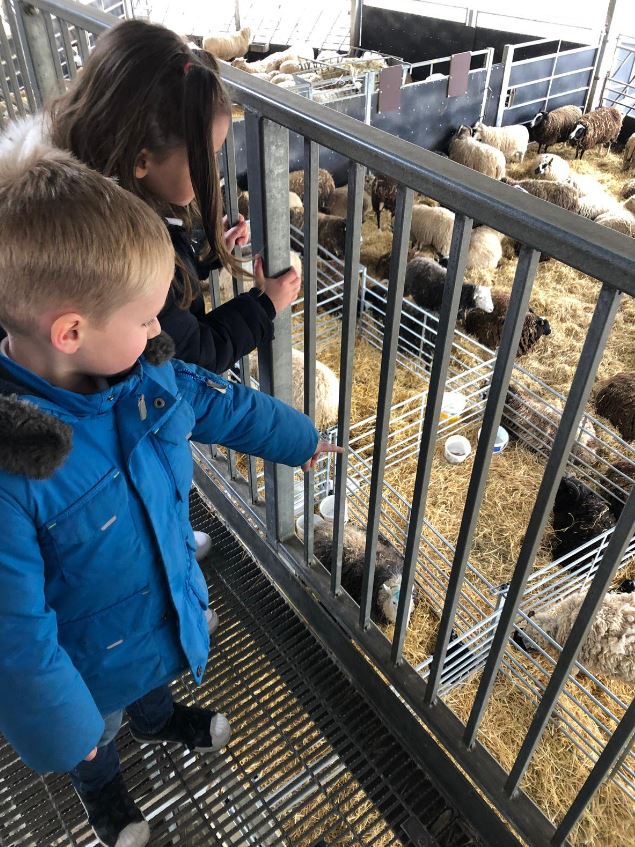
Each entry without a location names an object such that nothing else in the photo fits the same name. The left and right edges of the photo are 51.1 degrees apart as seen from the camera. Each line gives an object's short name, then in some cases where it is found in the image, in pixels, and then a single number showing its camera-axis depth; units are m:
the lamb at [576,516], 2.79
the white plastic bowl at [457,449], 3.41
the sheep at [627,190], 6.32
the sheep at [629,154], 7.06
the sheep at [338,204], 6.12
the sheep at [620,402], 3.50
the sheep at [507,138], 7.14
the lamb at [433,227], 5.29
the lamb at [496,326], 4.07
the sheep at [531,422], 3.36
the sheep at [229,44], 9.55
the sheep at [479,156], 6.76
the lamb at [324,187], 5.96
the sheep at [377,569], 2.46
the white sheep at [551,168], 6.58
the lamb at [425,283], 4.43
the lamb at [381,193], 5.85
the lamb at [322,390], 3.31
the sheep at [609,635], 2.21
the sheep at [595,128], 7.25
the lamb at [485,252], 5.00
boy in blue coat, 0.88
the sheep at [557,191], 5.79
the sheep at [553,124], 7.47
